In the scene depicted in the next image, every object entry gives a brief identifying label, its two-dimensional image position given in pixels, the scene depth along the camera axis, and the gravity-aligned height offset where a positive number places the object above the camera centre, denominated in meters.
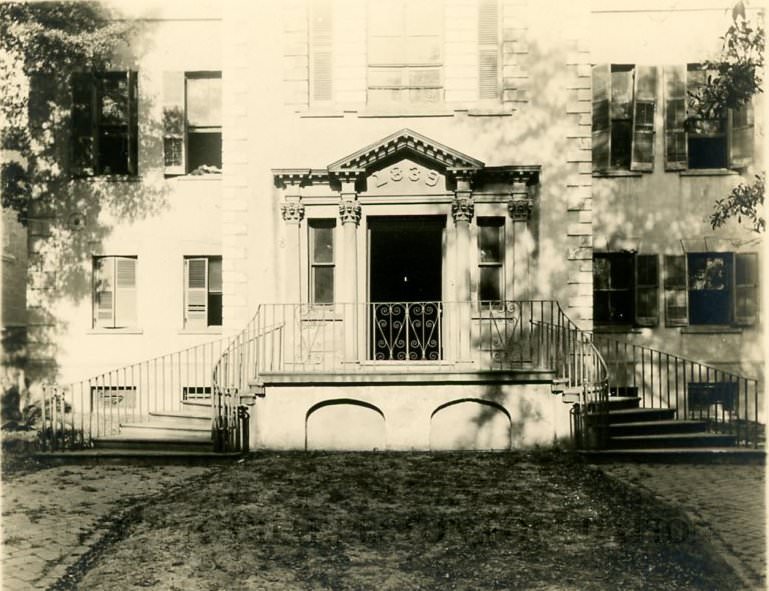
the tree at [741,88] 10.70 +3.11
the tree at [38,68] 14.84 +4.90
